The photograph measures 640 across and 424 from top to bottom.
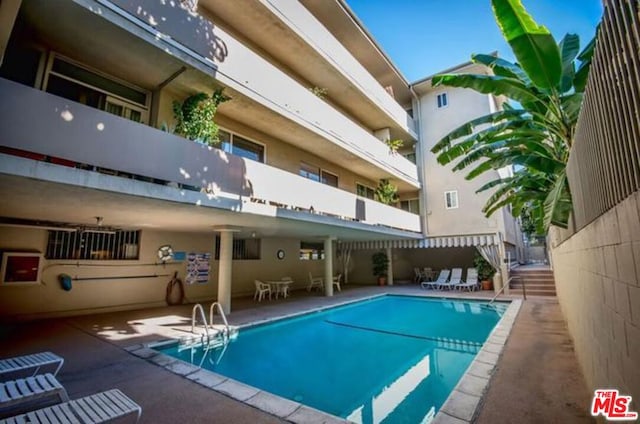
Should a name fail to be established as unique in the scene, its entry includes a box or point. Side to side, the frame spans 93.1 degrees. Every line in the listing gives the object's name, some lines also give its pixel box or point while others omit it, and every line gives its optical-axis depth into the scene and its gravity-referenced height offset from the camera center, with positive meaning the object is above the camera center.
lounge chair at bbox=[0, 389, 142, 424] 2.73 -1.49
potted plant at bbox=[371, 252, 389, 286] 21.47 -0.72
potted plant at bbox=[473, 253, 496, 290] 17.12 -0.86
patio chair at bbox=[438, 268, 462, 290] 17.77 -1.43
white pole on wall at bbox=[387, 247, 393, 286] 20.95 -1.25
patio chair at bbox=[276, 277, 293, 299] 14.88 -1.60
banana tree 3.67 +2.37
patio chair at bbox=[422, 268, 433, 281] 21.32 -1.26
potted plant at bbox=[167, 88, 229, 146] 7.71 +3.59
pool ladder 7.65 -1.94
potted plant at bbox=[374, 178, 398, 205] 17.08 +3.56
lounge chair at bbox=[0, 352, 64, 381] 4.13 -1.53
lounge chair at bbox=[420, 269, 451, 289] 18.30 -1.55
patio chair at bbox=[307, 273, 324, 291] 17.60 -1.67
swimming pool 5.18 -2.39
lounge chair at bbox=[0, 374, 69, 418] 3.13 -1.49
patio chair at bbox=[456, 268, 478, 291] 17.00 -1.43
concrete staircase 14.56 -1.31
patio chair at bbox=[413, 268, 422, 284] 21.96 -1.43
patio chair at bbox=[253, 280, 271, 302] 13.87 -1.58
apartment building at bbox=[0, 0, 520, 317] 5.55 +2.30
